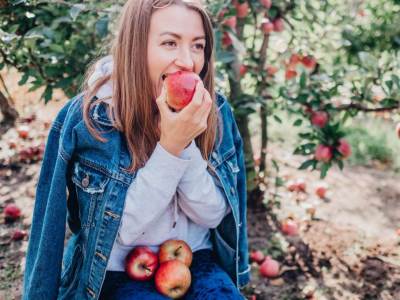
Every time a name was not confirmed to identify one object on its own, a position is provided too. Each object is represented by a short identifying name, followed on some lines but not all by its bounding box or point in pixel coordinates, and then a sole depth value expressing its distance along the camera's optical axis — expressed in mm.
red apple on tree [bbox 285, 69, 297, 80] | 2594
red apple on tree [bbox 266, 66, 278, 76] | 2648
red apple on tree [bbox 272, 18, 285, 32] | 2461
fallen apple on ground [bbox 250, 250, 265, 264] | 2365
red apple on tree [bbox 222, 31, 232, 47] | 2225
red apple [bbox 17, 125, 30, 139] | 3432
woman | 1271
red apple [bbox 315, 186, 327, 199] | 2979
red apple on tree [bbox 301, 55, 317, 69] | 2459
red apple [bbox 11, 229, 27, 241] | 2355
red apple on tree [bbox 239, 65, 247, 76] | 2559
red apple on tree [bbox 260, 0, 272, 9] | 2219
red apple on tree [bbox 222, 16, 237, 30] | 2176
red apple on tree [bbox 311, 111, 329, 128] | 2201
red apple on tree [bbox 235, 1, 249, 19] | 2268
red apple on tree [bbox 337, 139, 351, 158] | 2195
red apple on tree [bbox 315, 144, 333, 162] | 2188
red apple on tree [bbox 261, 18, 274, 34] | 2410
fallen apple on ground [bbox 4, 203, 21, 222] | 2496
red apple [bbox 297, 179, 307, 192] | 3018
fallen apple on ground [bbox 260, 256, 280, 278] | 2256
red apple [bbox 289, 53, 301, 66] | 2507
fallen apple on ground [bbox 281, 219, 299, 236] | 2582
